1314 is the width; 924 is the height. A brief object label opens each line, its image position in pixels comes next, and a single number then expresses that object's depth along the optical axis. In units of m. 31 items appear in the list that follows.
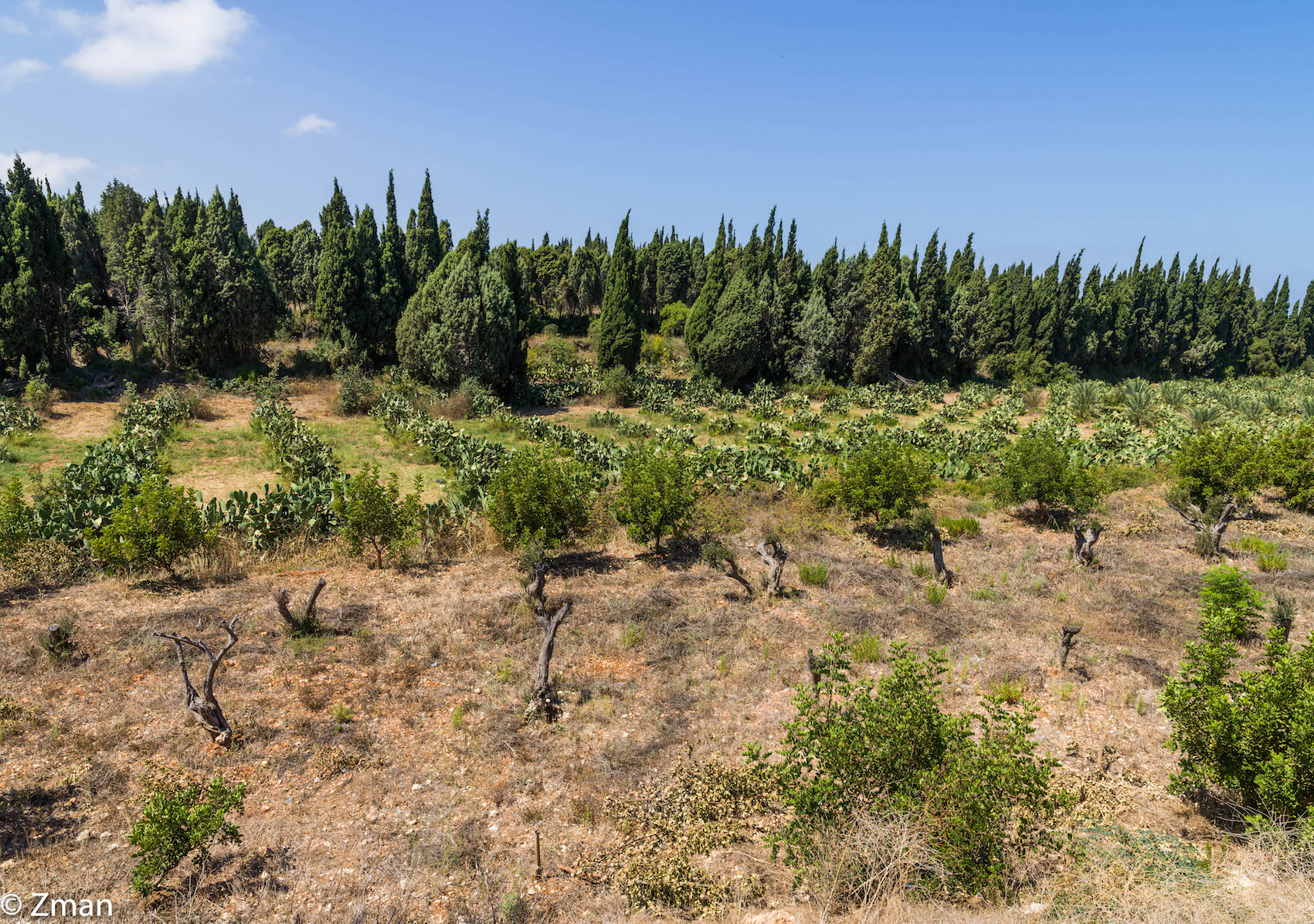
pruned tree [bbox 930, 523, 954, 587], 12.36
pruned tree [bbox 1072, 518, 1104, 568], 12.97
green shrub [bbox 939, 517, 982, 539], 15.25
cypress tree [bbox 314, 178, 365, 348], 28.52
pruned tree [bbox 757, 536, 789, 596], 11.65
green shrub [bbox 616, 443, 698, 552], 12.88
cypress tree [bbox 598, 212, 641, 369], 31.72
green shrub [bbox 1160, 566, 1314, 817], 5.45
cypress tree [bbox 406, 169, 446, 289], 37.28
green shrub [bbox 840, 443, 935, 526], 14.26
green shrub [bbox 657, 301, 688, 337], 47.38
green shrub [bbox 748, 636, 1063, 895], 4.96
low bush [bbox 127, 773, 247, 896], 4.90
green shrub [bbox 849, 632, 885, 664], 9.84
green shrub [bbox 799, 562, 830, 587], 12.35
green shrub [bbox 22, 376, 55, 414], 20.66
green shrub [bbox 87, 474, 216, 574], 10.37
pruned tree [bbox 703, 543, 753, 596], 11.62
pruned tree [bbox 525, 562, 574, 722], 8.05
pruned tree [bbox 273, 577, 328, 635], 9.16
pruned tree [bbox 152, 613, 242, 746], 6.87
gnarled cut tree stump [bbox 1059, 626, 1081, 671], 9.20
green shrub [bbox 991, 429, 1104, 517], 15.15
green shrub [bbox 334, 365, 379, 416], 24.39
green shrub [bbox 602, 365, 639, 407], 29.14
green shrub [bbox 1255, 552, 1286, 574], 12.82
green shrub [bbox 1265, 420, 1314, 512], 16.03
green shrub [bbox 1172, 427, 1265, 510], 15.28
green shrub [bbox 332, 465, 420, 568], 11.84
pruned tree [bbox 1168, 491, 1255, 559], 13.55
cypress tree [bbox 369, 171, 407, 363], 30.05
